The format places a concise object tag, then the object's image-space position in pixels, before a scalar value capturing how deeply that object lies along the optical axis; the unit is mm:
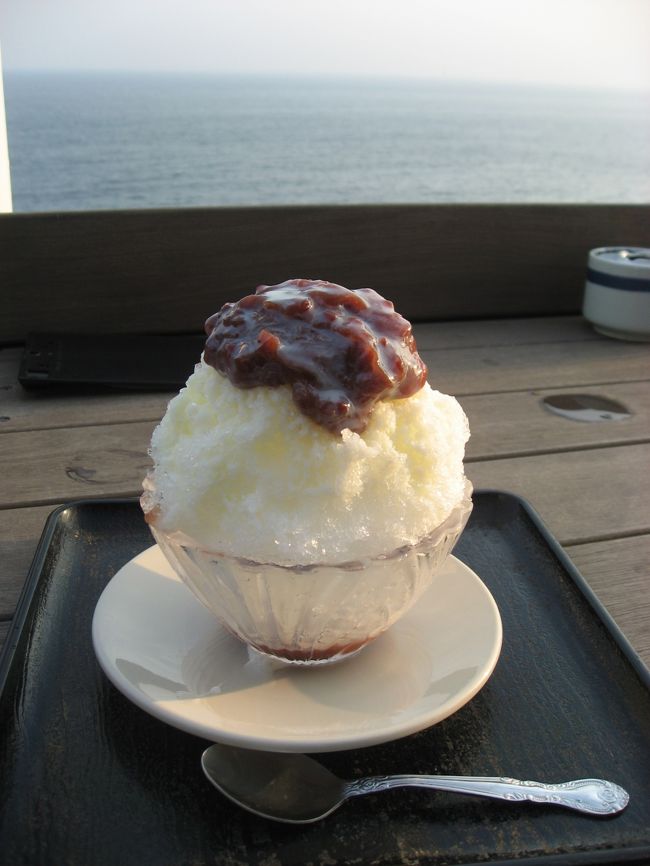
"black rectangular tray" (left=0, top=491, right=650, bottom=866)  477
